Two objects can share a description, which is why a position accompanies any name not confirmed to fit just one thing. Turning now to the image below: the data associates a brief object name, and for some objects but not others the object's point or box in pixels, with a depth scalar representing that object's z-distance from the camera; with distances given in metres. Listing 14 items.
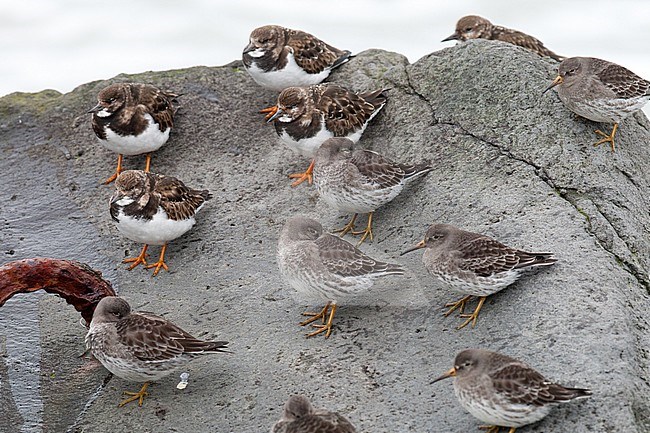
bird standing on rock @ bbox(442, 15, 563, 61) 20.55
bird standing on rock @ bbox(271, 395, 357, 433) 10.73
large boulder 12.25
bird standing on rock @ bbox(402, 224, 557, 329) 13.05
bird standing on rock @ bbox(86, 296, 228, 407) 13.09
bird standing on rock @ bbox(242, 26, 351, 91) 19.34
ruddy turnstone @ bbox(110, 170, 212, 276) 16.14
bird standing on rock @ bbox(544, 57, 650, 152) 15.88
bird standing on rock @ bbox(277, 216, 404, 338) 13.83
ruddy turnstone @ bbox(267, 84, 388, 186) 17.69
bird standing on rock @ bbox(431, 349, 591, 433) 10.80
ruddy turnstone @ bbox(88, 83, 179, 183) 17.87
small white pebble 13.42
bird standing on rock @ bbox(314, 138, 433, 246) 15.65
